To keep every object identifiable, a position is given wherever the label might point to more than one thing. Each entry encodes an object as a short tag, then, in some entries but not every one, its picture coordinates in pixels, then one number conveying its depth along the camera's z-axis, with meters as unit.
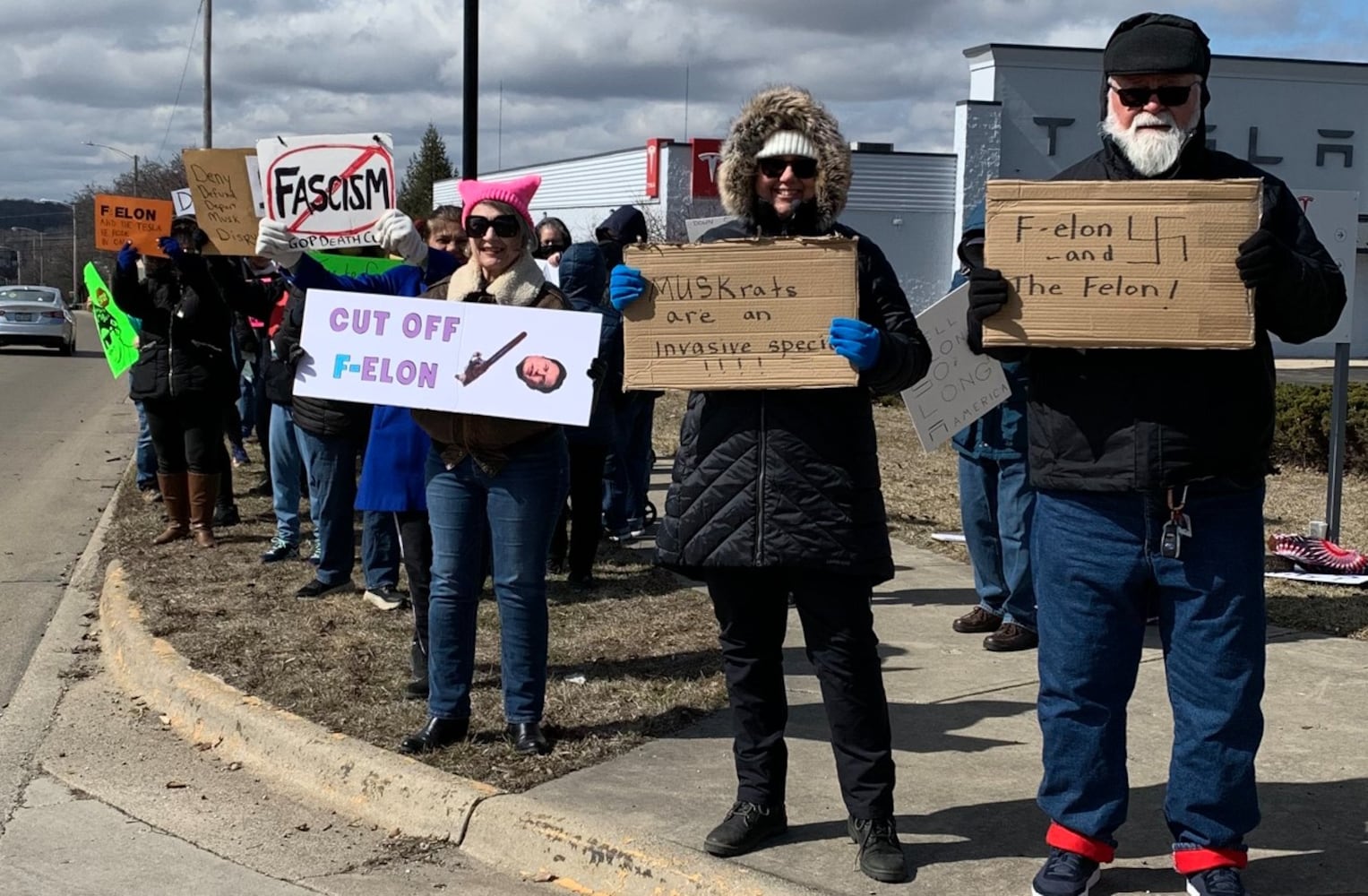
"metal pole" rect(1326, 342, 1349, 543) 9.00
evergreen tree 76.88
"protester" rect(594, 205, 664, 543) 9.33
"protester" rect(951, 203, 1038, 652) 6.58
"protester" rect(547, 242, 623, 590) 7.93
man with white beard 3.62
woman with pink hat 5.10
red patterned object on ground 8.30
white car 33.31
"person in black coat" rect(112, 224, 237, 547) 9.30
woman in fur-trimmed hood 4.07
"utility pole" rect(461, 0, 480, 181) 9.09
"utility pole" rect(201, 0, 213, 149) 36.66
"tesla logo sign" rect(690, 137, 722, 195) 28.58
